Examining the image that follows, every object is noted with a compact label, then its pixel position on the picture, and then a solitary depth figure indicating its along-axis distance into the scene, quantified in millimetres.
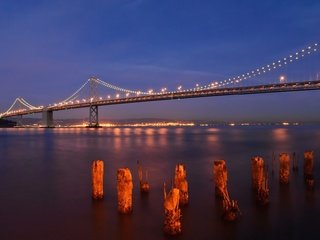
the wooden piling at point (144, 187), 6863
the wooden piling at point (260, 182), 5904
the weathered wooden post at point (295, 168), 9217
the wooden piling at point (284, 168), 6929
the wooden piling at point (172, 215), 4243
